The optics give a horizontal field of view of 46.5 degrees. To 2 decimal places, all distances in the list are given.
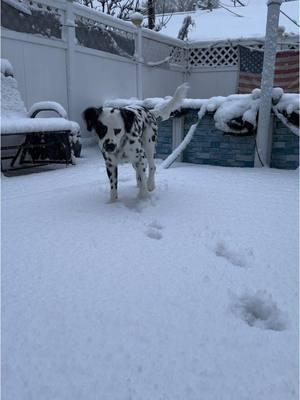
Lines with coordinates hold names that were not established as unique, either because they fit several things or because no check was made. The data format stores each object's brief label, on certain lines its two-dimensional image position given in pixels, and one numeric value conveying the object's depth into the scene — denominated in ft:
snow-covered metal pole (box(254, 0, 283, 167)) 15.16
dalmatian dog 8.99
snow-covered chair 15.80
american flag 29.35
